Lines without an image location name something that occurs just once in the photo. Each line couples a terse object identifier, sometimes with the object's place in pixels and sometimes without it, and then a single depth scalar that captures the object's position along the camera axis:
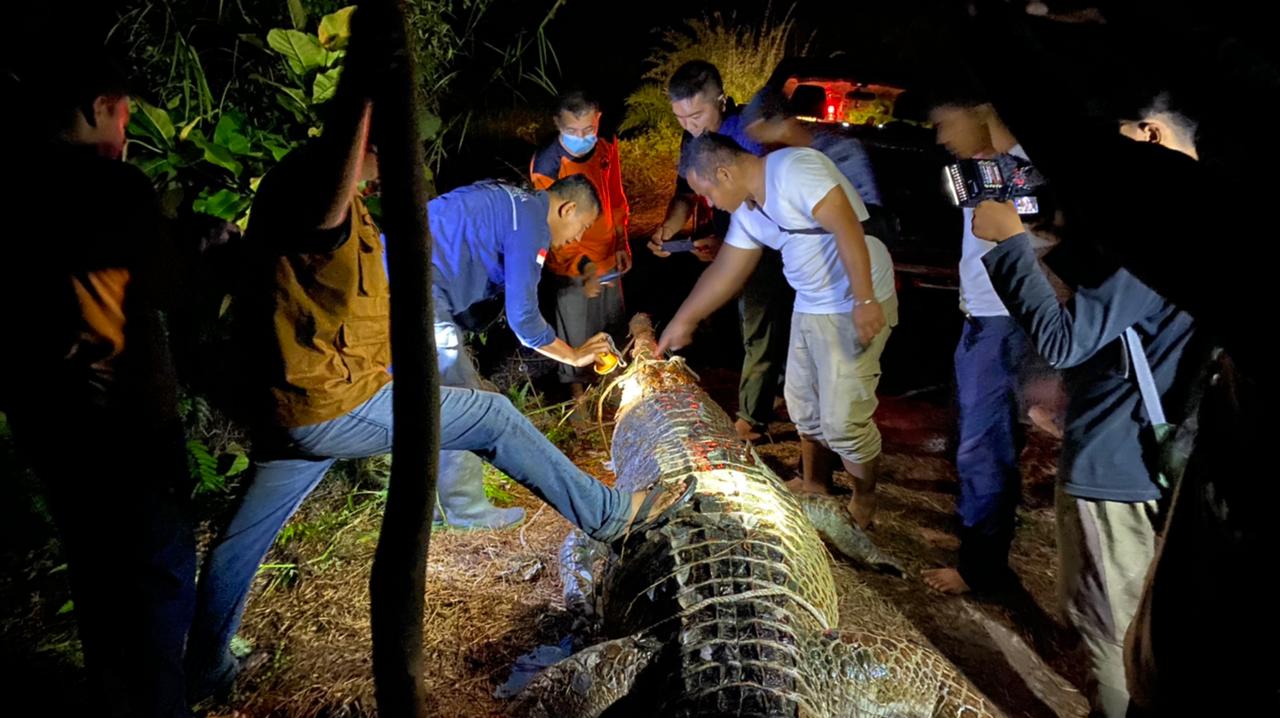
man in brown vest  2.01
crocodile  1.96
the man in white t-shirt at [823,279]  3.26
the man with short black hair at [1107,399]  1.90
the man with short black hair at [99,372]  1.93
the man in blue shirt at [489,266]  3.36
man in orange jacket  4.60
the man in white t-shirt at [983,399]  2.95
